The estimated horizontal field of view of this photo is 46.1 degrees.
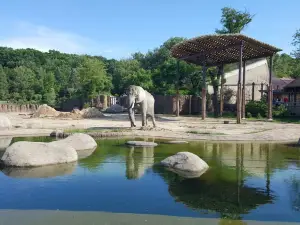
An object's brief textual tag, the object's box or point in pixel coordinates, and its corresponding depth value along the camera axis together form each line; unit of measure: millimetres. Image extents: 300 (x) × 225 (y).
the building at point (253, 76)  37781
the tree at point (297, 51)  34025
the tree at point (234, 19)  31484
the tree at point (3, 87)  53266
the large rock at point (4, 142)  12320
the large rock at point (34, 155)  8734
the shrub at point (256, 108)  29047
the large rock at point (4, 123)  18050
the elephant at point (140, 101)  17439
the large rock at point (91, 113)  29125
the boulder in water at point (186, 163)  8638
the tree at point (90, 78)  44125
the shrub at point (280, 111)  29292
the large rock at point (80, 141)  11547
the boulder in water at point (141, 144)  12602
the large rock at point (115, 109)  37312
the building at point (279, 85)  41122
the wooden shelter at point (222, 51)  22969
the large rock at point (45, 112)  29959
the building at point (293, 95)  30591
